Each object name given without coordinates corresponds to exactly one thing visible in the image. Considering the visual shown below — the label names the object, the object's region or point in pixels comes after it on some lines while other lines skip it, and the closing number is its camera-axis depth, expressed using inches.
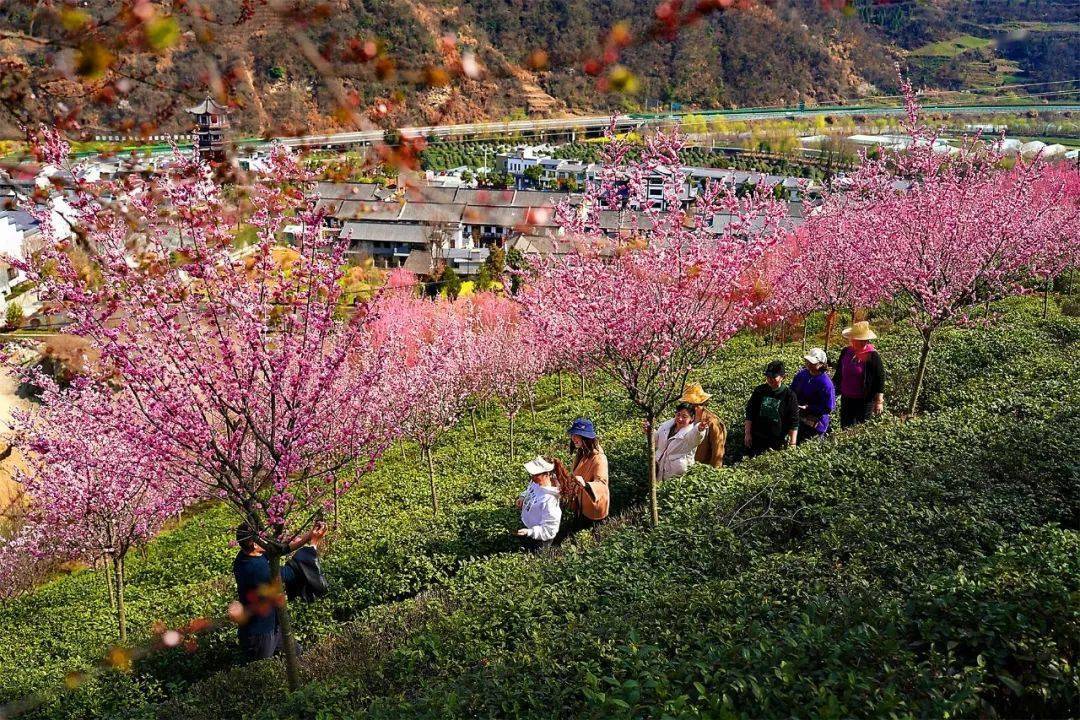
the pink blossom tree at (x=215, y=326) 198.1
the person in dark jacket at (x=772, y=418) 311.4
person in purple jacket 320.2
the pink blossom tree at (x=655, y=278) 279.1
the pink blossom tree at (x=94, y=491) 344.5
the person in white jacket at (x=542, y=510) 269.9
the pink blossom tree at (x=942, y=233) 389.7
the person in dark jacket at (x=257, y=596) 233.9
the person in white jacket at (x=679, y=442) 314.5
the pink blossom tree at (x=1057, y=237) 663.1
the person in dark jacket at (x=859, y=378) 316.2
